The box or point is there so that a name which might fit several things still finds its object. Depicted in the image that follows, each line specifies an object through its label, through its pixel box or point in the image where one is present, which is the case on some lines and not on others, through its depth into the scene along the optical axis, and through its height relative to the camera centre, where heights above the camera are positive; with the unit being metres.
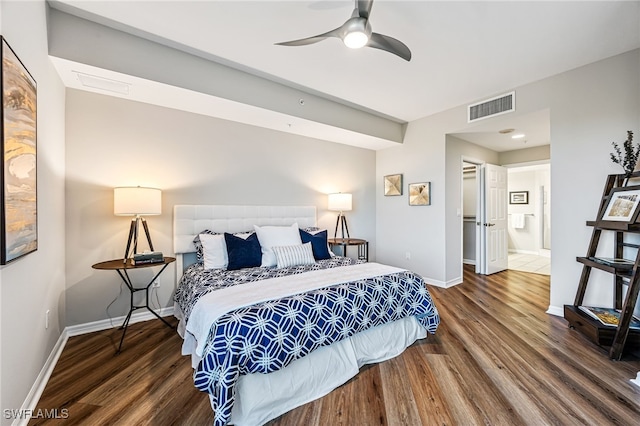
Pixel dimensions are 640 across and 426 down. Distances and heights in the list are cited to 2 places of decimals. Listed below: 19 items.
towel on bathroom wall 7.37 -0.24
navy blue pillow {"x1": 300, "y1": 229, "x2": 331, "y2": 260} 3.31 -0.40
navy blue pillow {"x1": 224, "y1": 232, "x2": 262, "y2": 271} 2.82 -0.44
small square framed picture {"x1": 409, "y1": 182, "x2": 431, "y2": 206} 4.34 +0.29
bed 1.55 -0.73
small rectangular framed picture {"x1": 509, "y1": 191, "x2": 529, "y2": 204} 7.36 +0.40
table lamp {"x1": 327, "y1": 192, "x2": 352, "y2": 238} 4.29 +0.15
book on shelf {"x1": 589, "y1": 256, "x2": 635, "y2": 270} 2.34 -0.47
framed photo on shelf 2.36 +0.06
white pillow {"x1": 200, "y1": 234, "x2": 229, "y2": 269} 2.86 -0.44
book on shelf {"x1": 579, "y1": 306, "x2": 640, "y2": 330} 2.33 -0.97
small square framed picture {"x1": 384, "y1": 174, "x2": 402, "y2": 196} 4.76 +0.48
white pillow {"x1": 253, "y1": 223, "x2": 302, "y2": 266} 3.00 -0.33
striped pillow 2.90 -0.49
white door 5.03 -0.15
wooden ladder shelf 2.15 -0.59
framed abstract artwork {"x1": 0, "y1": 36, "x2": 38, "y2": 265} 1.28 +0.27
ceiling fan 1.76 +1.25
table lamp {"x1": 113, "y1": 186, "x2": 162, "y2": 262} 2.52 +0.09
